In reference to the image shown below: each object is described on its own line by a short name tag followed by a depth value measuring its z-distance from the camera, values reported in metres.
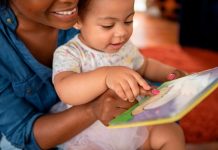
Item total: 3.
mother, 0.97
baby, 0.99
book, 0.71
